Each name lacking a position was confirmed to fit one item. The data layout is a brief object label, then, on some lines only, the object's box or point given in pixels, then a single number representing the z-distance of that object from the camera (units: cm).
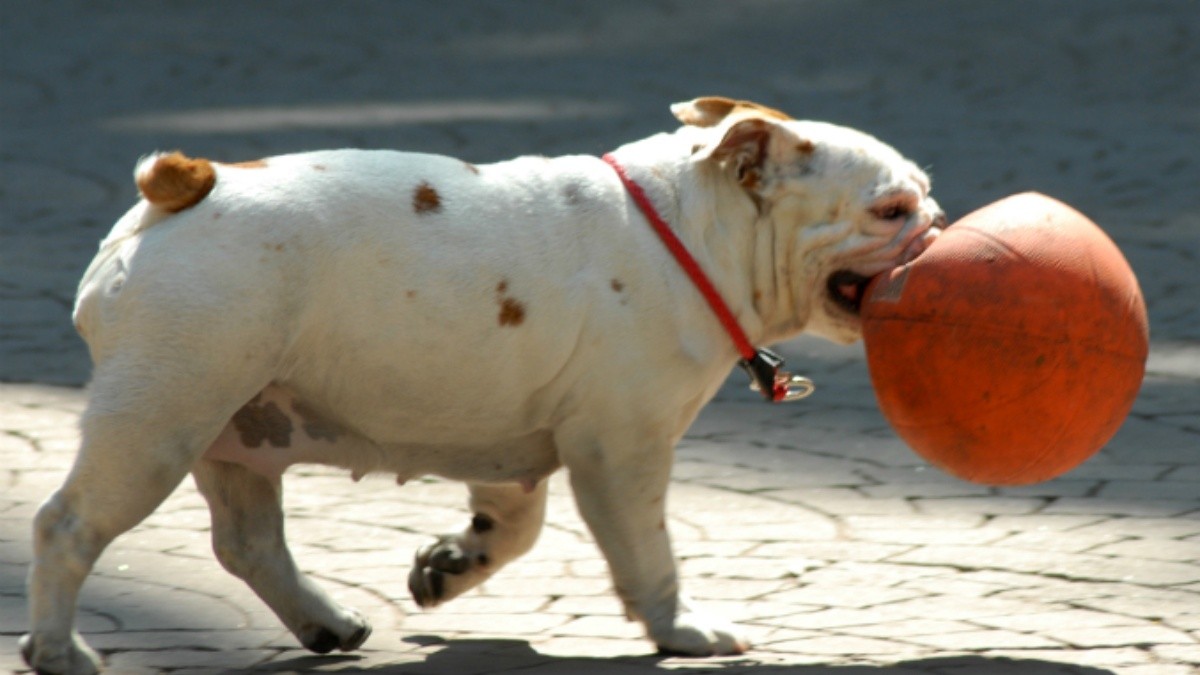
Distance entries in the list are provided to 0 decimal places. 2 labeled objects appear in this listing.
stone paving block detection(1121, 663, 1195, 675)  891
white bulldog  844
